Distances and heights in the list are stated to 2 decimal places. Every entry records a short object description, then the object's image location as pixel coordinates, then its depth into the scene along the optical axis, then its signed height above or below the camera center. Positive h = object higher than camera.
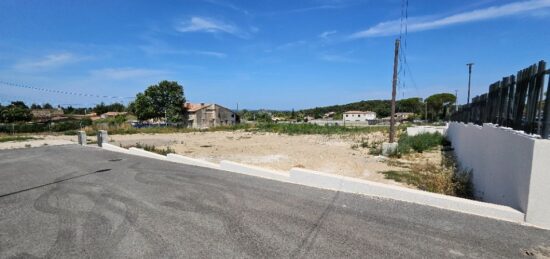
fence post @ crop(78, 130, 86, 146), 17.98 -1.80
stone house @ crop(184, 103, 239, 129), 64.31 -1.13
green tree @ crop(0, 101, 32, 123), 54.41 -1.28
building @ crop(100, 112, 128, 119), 87.91 -1.98
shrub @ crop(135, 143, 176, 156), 14.12 -2.00
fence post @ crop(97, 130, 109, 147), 16.47 -1.56
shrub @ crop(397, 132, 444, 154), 15.11 -1.66
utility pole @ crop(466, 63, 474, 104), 34.63 +5.35
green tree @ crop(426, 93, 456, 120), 84.03 +3.67
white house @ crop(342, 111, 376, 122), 105.50 -1.05
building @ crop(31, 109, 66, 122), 56.79 -1.58
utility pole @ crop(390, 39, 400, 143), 15.57 +1.54
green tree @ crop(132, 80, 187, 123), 59.06 +1.32
